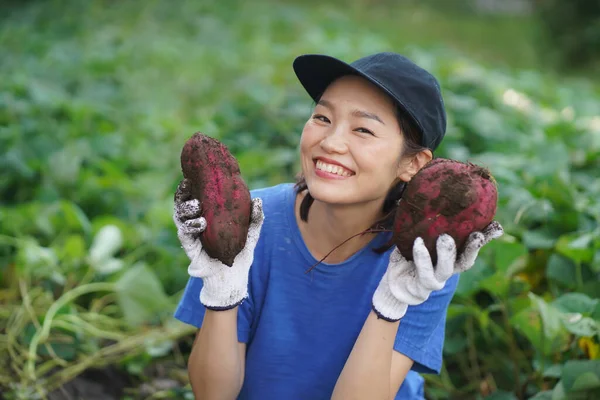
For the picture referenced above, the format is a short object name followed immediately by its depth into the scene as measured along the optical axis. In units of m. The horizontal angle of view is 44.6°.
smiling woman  1.57
